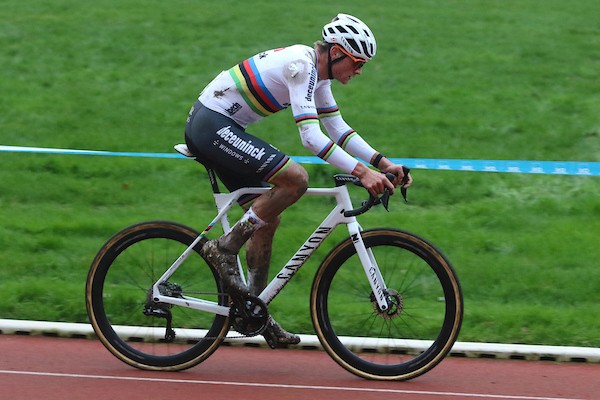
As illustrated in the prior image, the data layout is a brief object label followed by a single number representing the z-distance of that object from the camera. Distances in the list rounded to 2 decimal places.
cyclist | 12.41
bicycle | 13.09
